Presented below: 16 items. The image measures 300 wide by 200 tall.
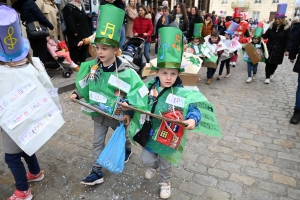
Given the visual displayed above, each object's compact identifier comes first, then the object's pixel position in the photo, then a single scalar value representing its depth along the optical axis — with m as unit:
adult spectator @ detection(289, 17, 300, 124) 4.54
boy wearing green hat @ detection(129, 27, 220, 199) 2.22
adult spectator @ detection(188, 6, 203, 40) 7.54
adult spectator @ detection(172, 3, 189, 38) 7.55
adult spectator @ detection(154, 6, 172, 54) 7.81
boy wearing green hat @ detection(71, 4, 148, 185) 2.33
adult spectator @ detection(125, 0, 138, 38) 7.43
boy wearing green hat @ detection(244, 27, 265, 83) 6.86
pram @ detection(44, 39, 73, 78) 6.17
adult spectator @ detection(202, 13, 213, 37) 8.21
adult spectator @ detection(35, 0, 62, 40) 6.16
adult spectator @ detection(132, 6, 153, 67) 7.71
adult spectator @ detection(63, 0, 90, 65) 6.13
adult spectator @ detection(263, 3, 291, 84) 6.45
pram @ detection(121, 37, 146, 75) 4.17
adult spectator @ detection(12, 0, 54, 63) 5.17
